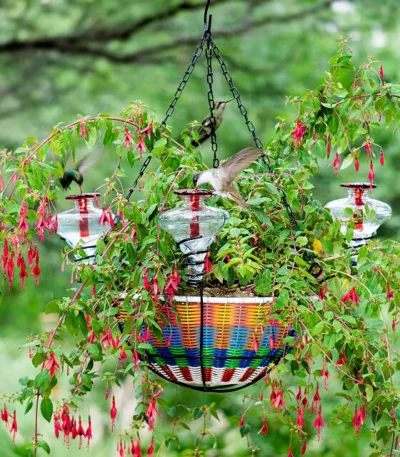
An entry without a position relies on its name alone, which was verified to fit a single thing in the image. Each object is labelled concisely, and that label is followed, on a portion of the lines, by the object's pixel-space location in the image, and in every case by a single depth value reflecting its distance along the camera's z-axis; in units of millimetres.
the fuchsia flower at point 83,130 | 4664
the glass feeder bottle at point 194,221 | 4536
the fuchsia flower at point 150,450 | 4610
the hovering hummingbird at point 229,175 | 4503
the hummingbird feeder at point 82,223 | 4813
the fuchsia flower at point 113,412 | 4478
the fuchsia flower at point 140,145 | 4686
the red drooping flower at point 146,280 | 4538
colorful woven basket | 4573
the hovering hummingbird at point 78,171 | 4916
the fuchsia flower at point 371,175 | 4641
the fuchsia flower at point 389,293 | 4584
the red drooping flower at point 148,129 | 4731
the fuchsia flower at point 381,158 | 4627
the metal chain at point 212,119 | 4706
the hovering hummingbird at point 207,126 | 4939
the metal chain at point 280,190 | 4667
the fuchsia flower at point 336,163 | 4669
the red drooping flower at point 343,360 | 4645
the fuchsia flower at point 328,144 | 4760
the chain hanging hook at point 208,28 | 4690
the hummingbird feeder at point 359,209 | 4810
